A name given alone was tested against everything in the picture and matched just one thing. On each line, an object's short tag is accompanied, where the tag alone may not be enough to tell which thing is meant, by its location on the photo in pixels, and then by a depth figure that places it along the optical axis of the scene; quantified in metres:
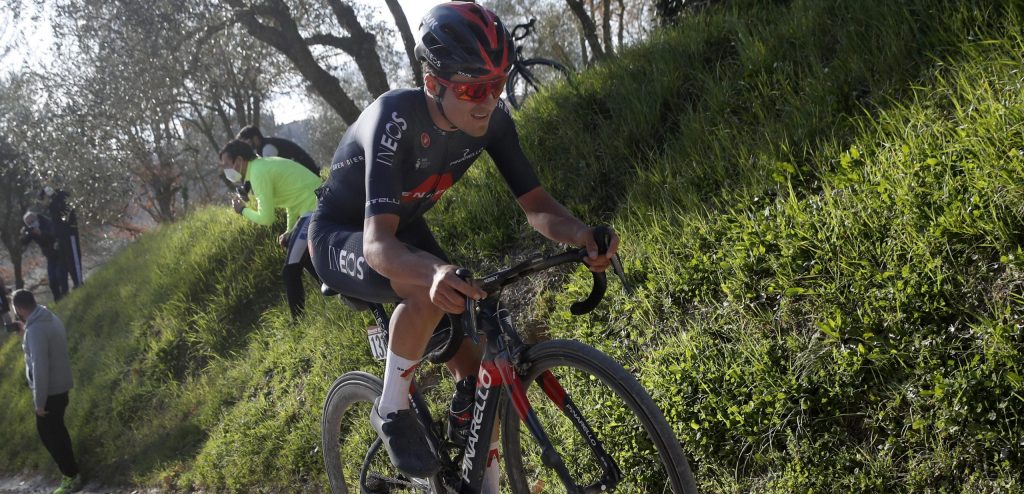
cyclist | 2.83
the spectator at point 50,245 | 16.50
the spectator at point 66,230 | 16.42
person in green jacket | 6.73
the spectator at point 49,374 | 8.50
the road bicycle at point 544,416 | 2.66
